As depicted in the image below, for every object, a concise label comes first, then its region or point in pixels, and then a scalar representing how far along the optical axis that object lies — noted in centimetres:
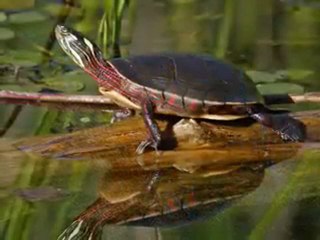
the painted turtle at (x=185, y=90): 667
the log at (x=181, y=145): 666
